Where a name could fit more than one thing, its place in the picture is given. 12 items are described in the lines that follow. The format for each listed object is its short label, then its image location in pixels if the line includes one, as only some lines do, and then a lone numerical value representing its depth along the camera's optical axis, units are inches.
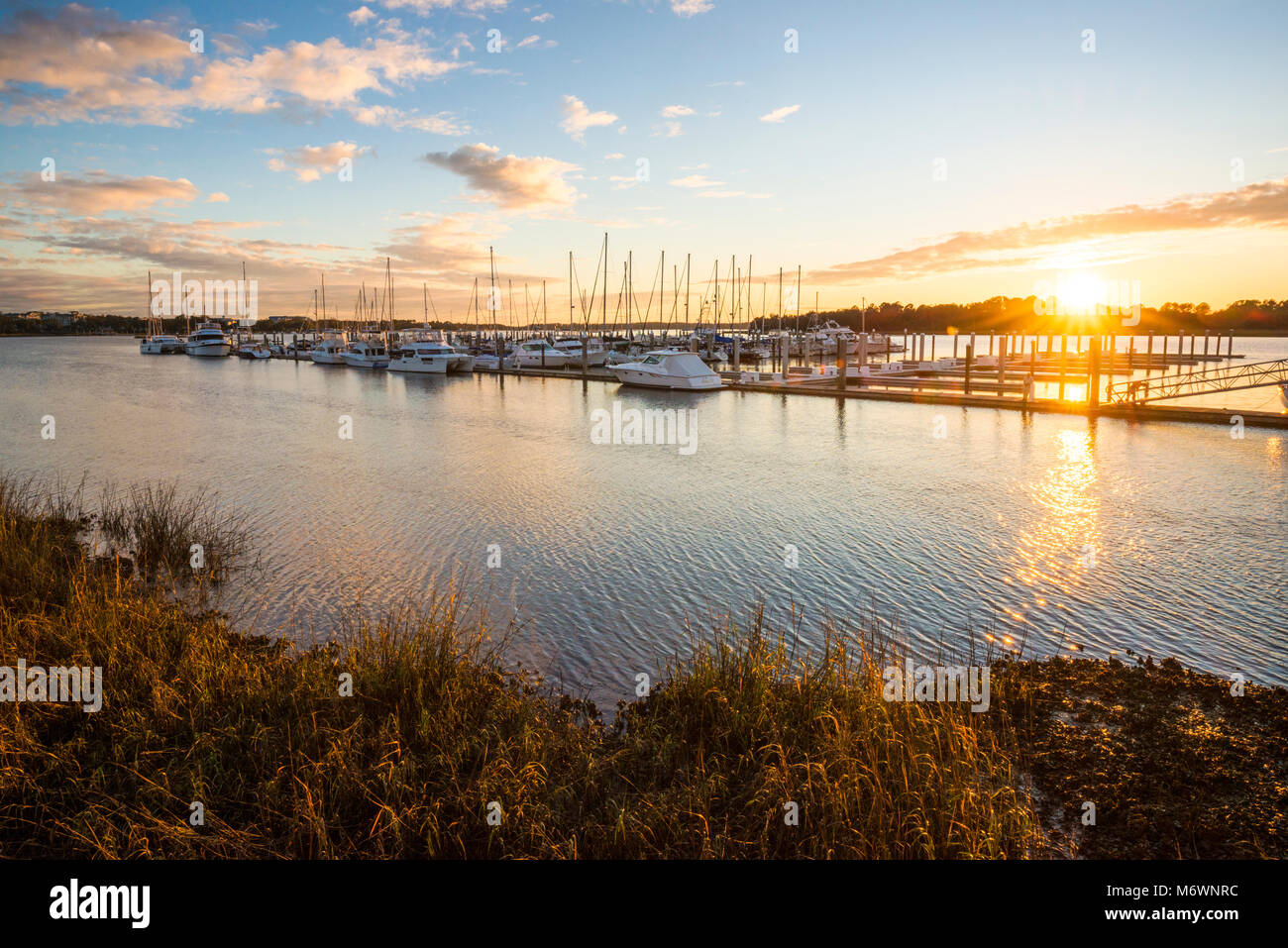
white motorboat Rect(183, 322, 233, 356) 3969.0
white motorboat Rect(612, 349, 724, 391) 1750.7
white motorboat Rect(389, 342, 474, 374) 2487.7
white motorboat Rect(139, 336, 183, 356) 4323.3
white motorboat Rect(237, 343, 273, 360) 3745.1
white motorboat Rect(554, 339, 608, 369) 2691.9
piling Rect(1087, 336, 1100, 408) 1151.6
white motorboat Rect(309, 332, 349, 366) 3188.0
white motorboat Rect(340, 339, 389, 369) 2886.3
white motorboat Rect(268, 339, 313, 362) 3673.7
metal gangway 1119.0
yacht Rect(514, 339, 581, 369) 2652.6
